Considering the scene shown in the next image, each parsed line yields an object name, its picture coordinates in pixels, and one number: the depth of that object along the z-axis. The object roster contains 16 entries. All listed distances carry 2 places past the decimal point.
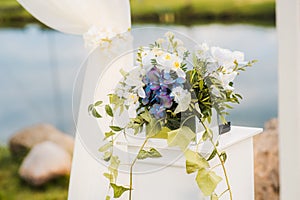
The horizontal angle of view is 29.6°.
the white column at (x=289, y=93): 2.19
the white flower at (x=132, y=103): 1.67
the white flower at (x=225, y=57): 1.69
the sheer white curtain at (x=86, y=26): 2.08
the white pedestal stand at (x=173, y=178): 1.80
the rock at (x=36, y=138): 3.41
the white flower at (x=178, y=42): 1.71
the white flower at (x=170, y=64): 1.63
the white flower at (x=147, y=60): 1.66
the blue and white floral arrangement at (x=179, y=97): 1.63
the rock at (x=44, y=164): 3.45
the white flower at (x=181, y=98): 1.62
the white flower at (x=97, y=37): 2.04
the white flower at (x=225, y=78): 1.67
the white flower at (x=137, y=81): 1.65
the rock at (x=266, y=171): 2.88
